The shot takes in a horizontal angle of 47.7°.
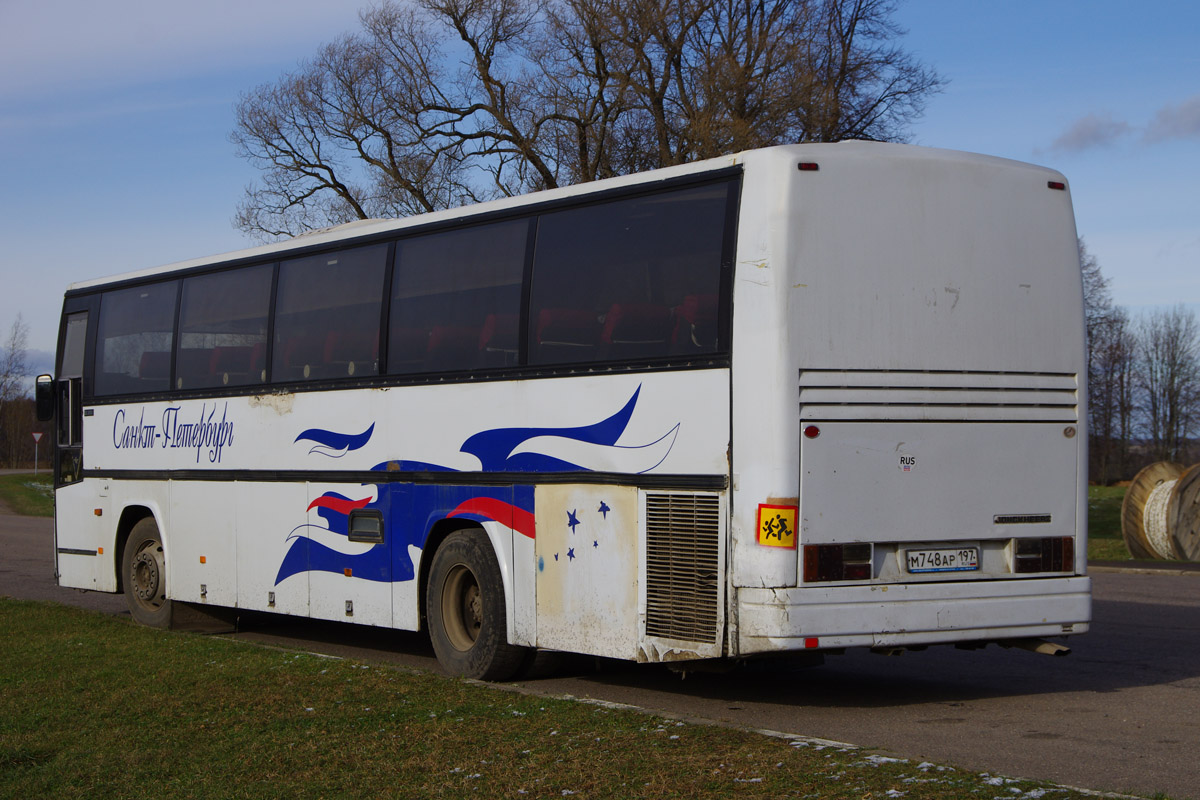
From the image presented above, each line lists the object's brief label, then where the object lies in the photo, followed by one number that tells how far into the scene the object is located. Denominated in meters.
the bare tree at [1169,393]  81.88
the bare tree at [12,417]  91.38
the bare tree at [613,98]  30.12
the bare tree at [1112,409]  79.34
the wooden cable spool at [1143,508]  24.59
